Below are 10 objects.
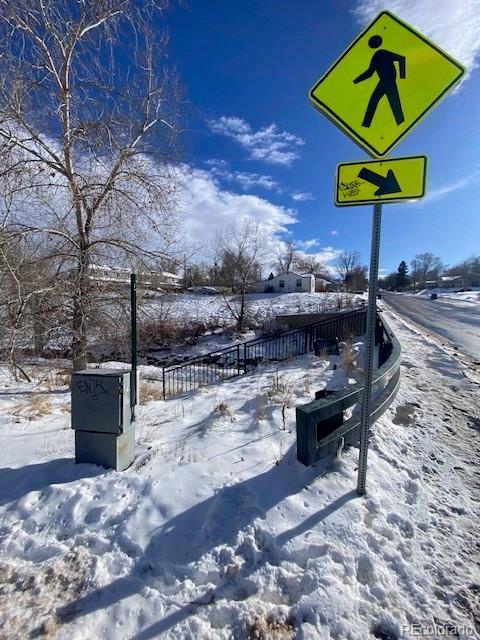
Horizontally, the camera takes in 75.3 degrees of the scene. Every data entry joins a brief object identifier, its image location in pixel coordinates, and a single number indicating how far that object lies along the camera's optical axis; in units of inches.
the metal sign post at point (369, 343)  96.6
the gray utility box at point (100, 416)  117.8
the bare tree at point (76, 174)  251.8
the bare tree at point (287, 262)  3422.7
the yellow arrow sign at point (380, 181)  84.9
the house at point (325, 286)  2610.7
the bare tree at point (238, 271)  1066.8
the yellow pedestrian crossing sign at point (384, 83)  85.7
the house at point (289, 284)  2402.9
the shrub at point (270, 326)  908.4
